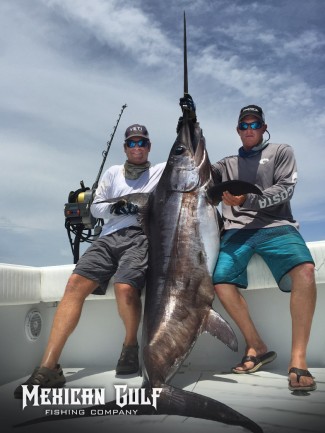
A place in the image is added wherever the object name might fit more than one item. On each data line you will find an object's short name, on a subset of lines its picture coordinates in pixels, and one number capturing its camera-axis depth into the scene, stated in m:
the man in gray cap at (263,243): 2.56
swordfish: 1.99
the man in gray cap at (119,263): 2.80
